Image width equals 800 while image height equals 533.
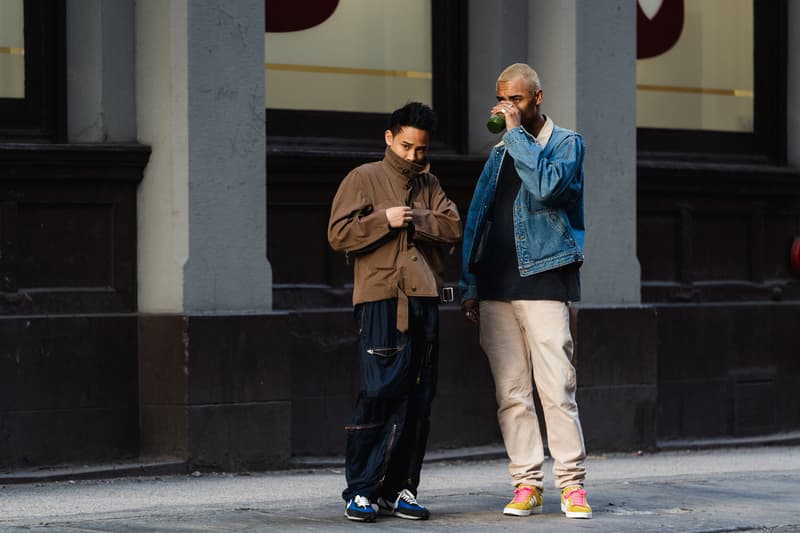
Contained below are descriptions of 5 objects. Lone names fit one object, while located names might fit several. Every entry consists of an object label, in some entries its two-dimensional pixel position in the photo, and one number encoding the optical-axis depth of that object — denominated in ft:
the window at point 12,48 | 60.23
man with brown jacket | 45.34
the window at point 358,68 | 66.18
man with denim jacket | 46.80
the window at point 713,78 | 77.05
